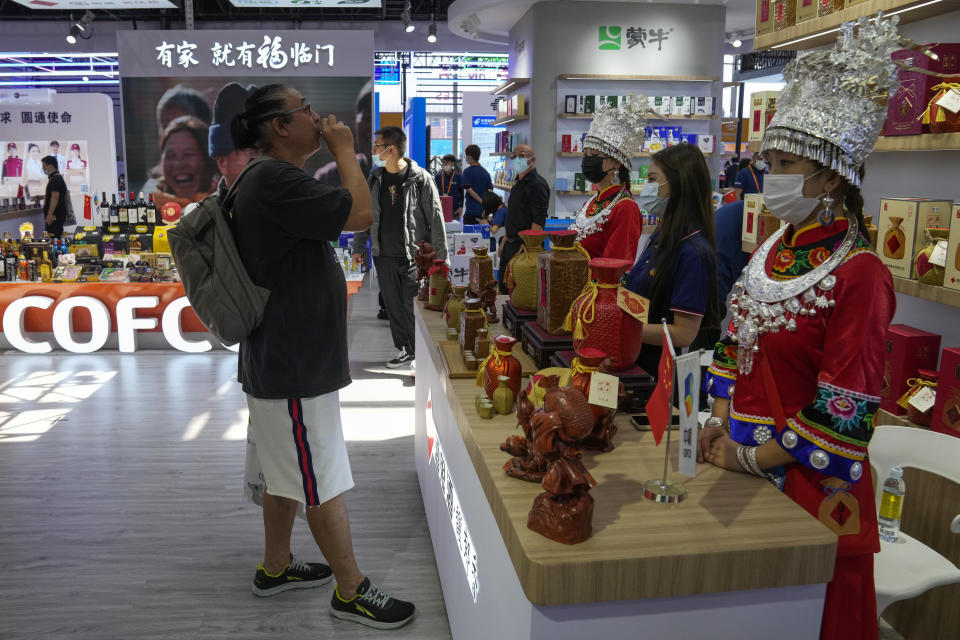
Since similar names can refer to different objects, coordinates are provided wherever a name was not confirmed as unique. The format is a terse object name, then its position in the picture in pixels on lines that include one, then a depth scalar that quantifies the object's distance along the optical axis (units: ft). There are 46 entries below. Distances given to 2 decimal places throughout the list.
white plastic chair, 6.16
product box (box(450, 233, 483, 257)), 22.53
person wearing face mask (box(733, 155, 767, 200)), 26.95
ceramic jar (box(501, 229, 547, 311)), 8.27
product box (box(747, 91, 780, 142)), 10.87
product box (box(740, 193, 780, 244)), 10.42
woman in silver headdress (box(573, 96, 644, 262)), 9.77
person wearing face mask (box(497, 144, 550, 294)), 19.57
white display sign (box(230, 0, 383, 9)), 27.67
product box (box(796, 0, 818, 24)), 9.54
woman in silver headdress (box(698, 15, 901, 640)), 4.54
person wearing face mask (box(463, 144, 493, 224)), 32.78
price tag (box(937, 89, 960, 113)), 7.52
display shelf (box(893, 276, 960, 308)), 7.44
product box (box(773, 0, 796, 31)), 10.14
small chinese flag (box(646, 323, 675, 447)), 4.39
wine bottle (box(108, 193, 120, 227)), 21.89
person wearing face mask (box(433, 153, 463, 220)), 38.58
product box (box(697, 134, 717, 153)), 26.45
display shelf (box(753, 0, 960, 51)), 8.08
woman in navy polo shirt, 7.29
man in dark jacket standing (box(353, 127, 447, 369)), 17.38
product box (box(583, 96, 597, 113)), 26.08
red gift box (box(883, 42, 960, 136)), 7.70
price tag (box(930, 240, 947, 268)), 7.64
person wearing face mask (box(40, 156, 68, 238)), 32.45
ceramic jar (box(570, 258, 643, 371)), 5.96
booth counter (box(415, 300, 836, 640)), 4.02
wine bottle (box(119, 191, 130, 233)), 21.77
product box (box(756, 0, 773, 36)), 10.70
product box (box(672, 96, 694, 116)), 26.27
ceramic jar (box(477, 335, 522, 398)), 6.31
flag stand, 4.69
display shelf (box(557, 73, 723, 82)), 25.82
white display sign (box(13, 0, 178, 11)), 27.61
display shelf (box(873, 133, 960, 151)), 7.55
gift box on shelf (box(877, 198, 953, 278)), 7.89
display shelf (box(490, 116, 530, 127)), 28.64
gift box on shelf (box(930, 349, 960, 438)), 7.34
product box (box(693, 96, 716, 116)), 26.43
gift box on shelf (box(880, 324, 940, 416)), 8.16
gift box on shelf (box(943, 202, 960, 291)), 7.41
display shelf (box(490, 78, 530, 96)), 27.40
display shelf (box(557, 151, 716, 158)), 26.38
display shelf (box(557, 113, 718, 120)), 26.07
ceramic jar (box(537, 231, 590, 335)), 7.09
